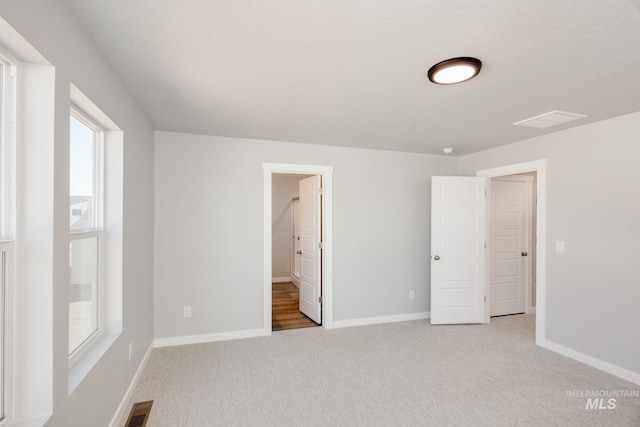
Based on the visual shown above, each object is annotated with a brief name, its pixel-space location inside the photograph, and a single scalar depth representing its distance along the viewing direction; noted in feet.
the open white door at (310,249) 14.76
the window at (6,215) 4.12
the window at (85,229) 6.14
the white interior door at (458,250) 14.75
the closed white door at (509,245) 16.19
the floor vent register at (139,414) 7.48
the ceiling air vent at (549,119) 9.87
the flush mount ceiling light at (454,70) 6.49
